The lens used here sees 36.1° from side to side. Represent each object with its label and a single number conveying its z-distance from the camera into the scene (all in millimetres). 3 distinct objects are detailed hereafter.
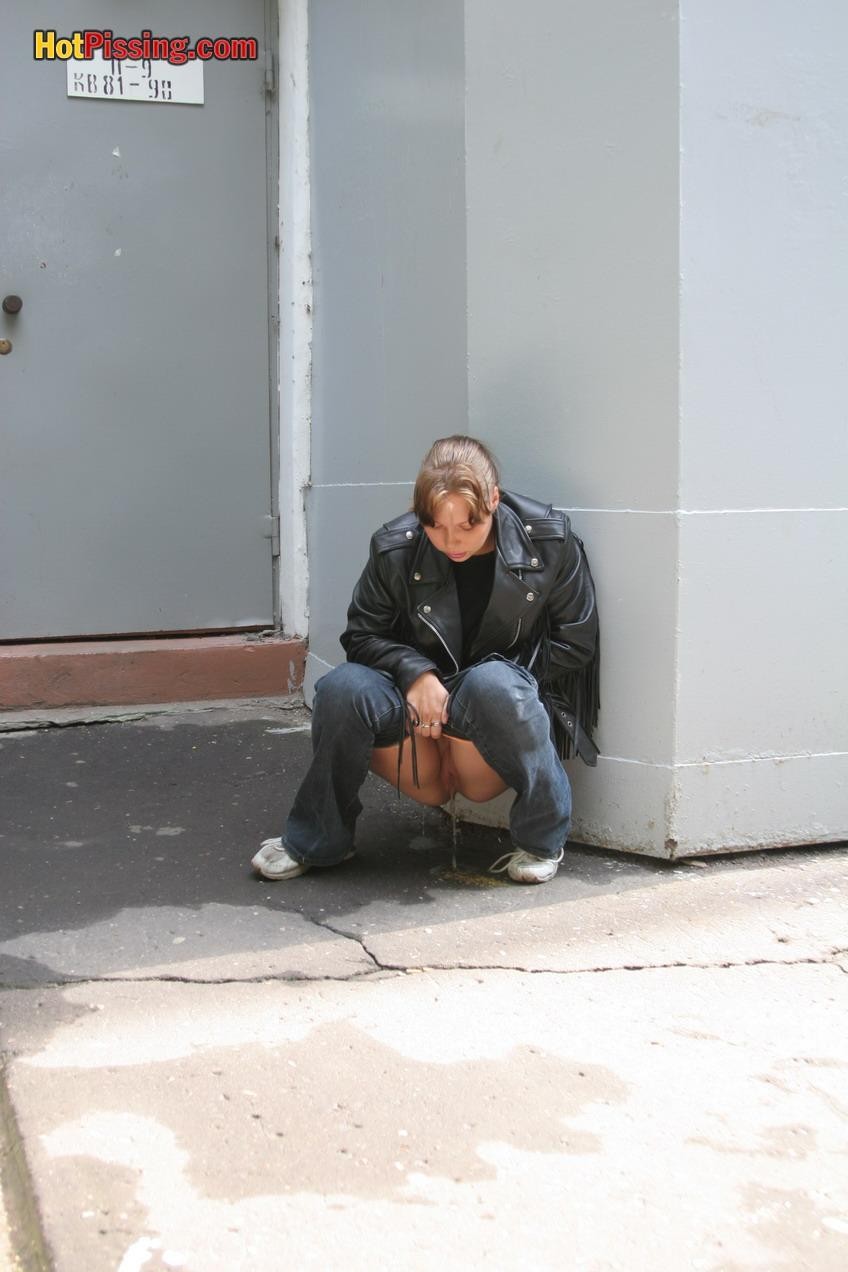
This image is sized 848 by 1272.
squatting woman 3225
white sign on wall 4980
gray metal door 4996
